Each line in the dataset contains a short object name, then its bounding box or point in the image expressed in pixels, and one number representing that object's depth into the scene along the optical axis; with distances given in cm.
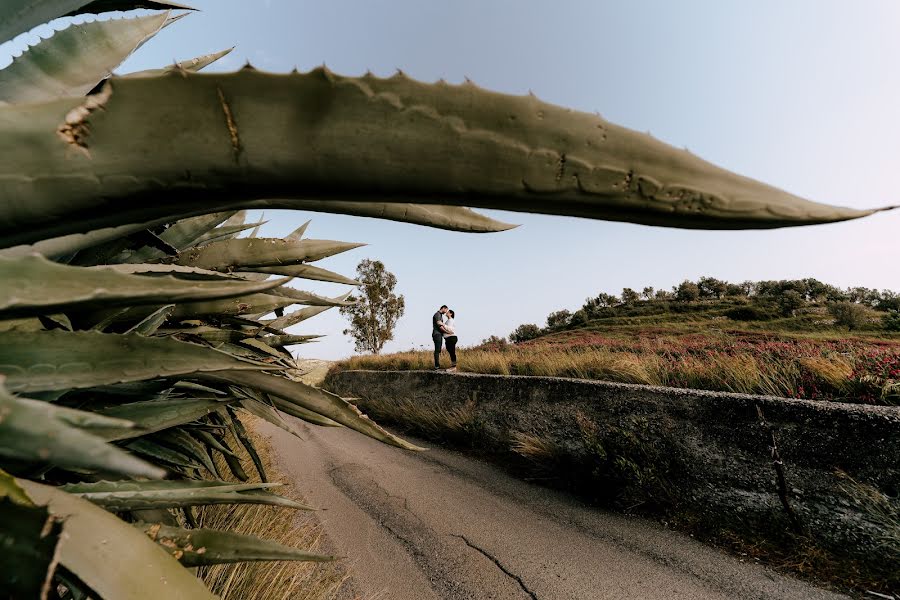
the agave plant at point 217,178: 49
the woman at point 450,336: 1066
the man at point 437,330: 1070
